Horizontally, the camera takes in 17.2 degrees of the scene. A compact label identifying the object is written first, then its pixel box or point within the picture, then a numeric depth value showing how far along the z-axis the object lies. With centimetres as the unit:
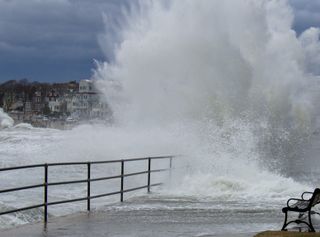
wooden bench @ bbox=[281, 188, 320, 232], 1296
